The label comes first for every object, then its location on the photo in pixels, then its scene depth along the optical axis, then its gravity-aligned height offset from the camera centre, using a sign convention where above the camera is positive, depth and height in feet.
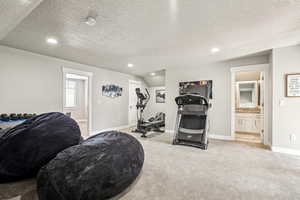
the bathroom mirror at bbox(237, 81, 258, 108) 16.57 +0.82
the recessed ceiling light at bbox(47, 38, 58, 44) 8.87 +3.93
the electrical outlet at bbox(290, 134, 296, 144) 10.12 -2.74
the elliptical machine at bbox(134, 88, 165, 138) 16.03 -2.87
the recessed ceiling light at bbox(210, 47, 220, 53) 10.72 +4.06
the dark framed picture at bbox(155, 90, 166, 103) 23.67 +0.77
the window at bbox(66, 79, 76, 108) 25.98 +1.34
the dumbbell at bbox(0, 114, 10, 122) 9.06 -1.20
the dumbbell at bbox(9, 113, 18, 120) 9.47 -1.13
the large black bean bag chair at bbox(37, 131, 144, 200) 3.06 -1.78
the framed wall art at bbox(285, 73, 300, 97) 10.02 +1.17
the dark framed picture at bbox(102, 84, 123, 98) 17.30 +1.28
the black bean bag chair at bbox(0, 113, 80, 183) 3.41 -1.21
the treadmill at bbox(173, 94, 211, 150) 11.84 -2.19
